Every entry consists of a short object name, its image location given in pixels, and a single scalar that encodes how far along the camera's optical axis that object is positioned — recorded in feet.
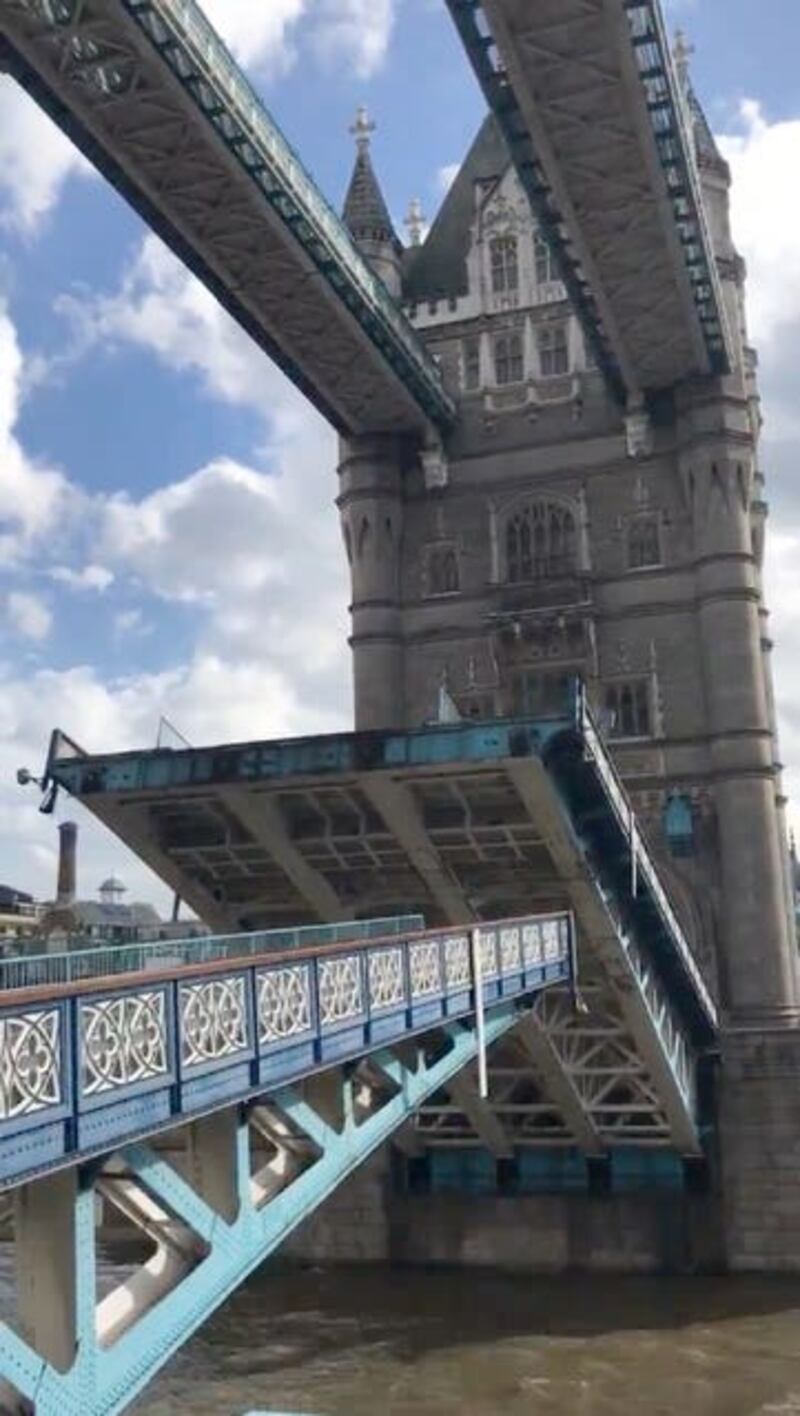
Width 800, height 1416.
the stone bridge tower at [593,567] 127.75
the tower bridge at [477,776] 39.63
